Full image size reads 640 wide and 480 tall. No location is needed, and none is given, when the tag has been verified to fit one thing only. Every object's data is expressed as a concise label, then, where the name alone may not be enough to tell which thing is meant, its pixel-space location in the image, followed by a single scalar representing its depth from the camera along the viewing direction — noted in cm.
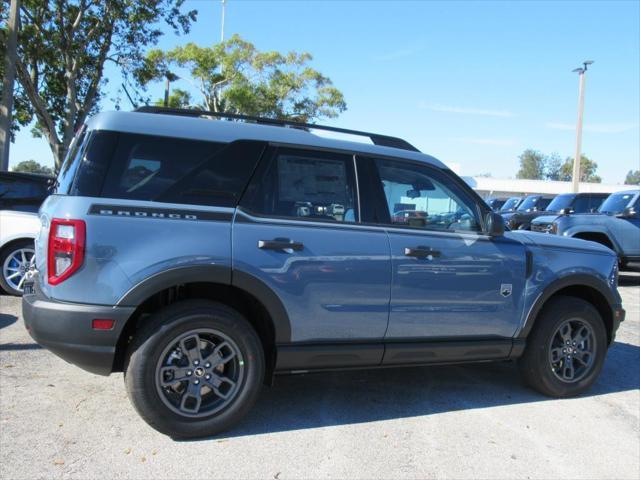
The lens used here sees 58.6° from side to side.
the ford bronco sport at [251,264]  344
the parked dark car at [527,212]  1485
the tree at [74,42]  1781
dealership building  5484
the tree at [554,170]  11681
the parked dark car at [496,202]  3053
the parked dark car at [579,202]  1449
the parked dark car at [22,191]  773
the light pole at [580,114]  2572
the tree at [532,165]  12150
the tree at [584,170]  11185
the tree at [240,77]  3331
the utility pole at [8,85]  1389
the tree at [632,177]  13219
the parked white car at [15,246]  748
